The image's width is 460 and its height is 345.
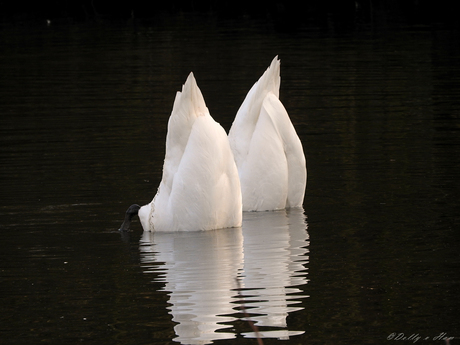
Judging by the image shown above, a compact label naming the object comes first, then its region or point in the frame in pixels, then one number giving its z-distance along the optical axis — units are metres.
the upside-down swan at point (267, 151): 22.33
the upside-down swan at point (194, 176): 19.09
